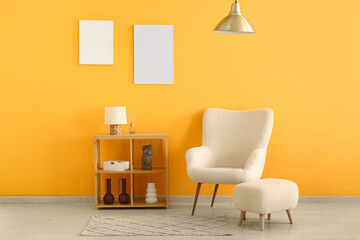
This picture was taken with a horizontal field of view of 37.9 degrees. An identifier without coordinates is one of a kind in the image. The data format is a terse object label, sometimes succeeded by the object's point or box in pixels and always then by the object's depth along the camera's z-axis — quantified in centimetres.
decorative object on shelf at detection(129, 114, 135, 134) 482
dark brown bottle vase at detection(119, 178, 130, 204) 474
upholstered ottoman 383
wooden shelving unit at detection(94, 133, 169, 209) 466
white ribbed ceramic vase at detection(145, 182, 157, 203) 475
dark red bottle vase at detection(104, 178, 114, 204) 473
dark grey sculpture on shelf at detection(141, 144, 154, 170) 473
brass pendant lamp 387
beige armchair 464
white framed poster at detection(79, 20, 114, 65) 494
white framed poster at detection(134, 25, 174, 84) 495
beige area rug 379
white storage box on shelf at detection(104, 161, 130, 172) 468
